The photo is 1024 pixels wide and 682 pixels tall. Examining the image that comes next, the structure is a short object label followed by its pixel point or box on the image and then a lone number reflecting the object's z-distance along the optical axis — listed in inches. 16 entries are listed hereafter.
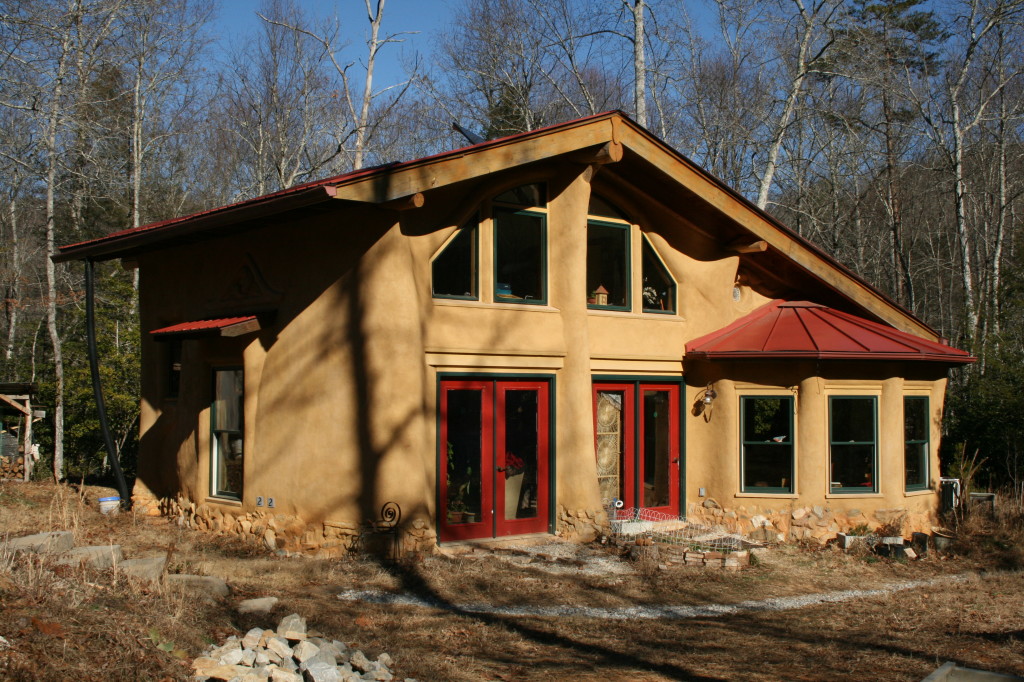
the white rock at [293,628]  257.0
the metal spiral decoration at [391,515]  403.5
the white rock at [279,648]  241.4
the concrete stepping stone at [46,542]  305.9
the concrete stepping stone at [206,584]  311.1
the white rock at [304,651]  239.2
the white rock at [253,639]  242.2
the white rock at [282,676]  225.9
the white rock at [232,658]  230.8
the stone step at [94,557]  282.1
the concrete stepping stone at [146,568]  295.9
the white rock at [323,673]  228.5
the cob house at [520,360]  411.5
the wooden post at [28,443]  680.4
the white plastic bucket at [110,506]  514.6
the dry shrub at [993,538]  477.4
